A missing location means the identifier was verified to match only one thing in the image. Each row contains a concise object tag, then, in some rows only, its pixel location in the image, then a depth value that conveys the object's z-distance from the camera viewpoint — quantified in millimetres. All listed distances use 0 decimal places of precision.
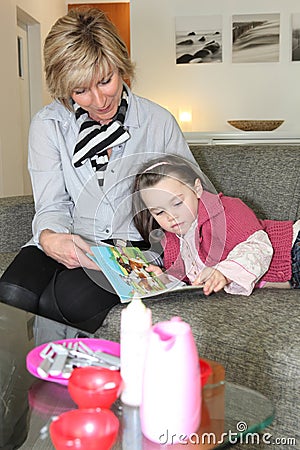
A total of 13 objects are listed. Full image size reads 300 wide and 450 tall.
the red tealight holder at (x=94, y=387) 935
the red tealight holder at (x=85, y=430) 823
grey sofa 1374
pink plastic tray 1075
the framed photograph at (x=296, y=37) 5117
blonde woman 1635
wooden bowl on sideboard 4621
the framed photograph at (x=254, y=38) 5160
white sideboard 4586
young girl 1583
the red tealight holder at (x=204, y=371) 968
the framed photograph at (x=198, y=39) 5203
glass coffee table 892
